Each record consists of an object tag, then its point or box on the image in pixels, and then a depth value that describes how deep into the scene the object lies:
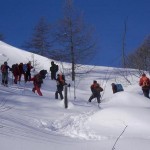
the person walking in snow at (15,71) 23.55
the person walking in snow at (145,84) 20.59
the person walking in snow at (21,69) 23.99
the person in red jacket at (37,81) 19.88
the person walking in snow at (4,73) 21.81
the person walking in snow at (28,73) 24.82
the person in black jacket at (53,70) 27.03
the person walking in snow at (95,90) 19.97
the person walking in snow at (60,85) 19.25
